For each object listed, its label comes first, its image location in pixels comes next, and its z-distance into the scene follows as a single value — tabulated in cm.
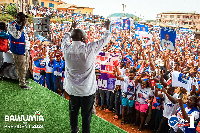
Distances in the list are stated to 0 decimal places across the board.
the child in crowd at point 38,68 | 649
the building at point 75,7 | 4384
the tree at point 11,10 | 2294
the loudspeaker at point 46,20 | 914
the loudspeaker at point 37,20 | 913
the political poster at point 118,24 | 1677
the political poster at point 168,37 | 731
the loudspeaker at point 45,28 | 921
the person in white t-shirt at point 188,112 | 324
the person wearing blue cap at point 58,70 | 624
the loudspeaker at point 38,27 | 916
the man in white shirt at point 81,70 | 235
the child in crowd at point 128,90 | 494
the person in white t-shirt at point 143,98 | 461
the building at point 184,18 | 6712
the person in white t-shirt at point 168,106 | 392
